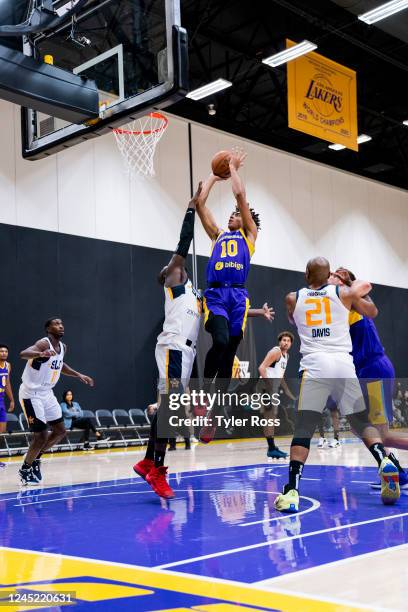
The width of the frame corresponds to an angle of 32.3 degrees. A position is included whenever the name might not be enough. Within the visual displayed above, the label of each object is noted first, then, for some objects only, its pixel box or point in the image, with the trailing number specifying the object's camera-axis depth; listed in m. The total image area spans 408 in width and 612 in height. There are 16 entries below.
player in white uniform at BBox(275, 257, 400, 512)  5.99
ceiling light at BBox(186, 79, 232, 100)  16.95
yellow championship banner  13.61
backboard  7.47
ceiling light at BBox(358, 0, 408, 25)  13.82
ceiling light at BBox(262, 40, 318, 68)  14.41
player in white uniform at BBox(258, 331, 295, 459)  10.66
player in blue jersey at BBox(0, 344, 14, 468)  12.77
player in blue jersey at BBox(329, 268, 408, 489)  6.80
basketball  6.70
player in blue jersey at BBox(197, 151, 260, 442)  6.40
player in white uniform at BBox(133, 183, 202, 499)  6.77
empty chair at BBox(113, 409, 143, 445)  16.72
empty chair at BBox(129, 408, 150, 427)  17.70
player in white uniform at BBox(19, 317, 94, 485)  8.90
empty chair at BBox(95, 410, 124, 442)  17.11
